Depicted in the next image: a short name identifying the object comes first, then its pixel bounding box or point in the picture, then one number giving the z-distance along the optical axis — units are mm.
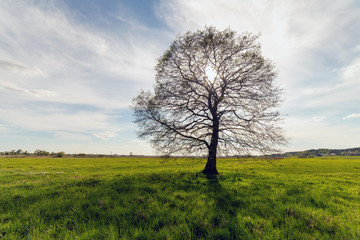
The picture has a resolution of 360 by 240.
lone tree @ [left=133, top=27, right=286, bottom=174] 13961
